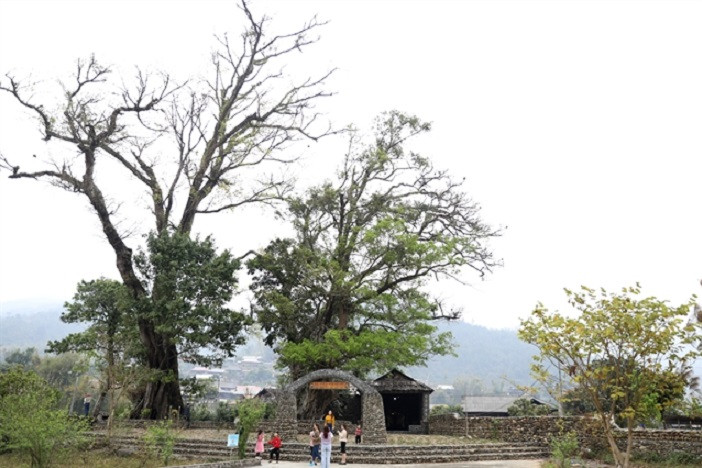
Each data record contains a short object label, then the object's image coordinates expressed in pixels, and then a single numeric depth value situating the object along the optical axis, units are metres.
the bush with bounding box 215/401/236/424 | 31.83
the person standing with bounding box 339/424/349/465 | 17.56
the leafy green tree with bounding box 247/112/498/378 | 25.70
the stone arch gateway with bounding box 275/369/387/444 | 20.97
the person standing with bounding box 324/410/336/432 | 20.28
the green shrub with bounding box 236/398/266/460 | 17.31
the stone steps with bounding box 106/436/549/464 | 18.73
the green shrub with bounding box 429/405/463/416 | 43.50
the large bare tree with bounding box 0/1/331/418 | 26.56
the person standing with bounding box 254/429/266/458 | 17.89
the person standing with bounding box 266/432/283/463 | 17.89
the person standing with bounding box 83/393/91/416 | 28.59
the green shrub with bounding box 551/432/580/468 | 15.37
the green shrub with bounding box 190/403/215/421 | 32.79
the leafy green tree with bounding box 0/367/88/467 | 13.26
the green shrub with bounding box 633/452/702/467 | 17.14
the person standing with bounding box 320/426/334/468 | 14.65
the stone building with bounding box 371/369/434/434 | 30.22
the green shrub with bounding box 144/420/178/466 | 15.23
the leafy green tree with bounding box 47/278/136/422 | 25.43
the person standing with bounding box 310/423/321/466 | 17.11
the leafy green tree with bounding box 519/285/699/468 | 13.23
